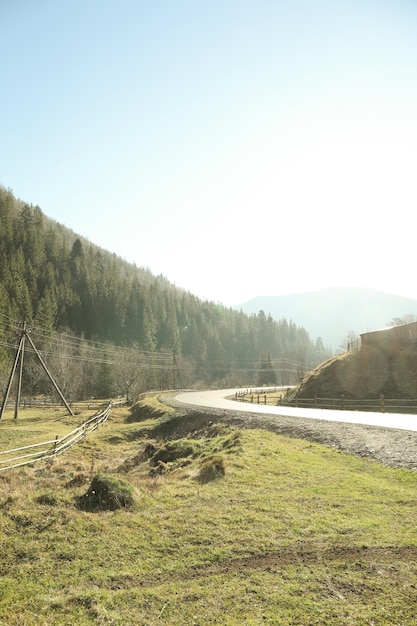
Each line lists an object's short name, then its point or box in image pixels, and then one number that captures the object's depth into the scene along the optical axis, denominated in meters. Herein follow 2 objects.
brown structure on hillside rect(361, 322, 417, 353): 46.00
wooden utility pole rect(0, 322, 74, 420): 34.78
